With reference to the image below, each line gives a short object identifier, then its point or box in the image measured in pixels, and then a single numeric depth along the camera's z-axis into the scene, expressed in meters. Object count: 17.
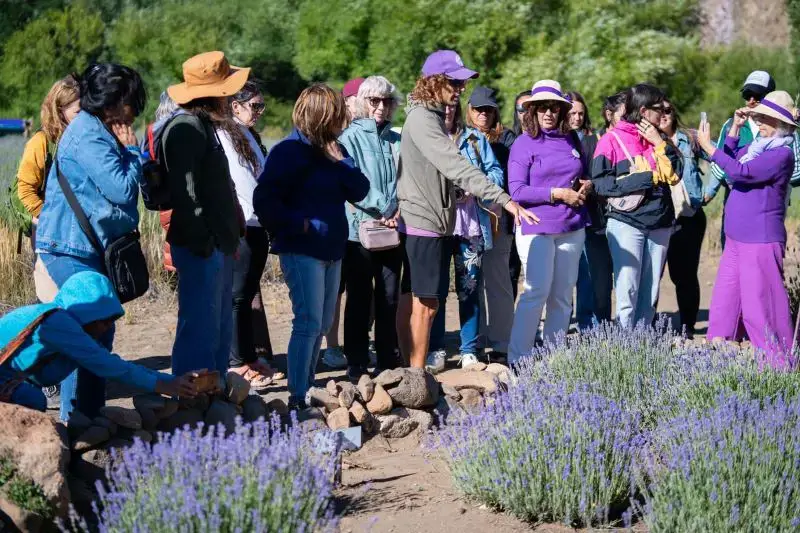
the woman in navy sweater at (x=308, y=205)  6.25
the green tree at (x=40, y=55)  34.12
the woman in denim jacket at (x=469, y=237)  7.47
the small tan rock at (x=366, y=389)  6.33
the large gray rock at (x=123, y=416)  5.18
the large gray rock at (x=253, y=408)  5.78
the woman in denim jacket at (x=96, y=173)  5.34
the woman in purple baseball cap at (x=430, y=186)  6.76
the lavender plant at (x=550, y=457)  4.80
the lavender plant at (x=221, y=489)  3.89
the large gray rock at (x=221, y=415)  5.57
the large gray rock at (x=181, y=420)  5.46
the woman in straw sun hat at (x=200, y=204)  5.68
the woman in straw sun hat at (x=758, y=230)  7.32
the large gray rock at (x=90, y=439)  4.93
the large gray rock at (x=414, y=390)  6.38
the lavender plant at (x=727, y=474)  4.44
